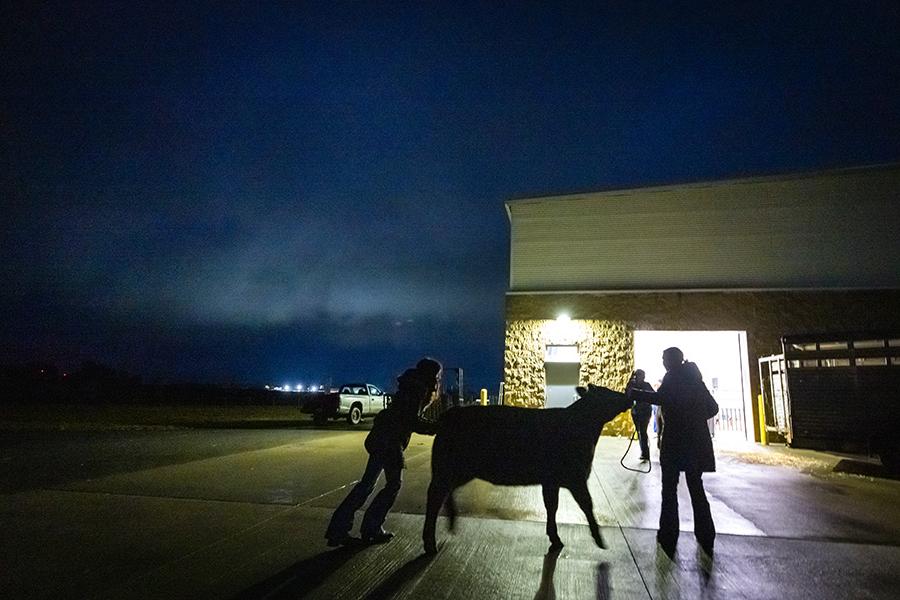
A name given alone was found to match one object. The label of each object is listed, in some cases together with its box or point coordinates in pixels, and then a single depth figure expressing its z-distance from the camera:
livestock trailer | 8.33
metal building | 12.58
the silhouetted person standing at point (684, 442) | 4.14
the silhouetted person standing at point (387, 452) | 4.00
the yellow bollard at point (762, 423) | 12.14
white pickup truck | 18.69
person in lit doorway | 8.66
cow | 3.81
